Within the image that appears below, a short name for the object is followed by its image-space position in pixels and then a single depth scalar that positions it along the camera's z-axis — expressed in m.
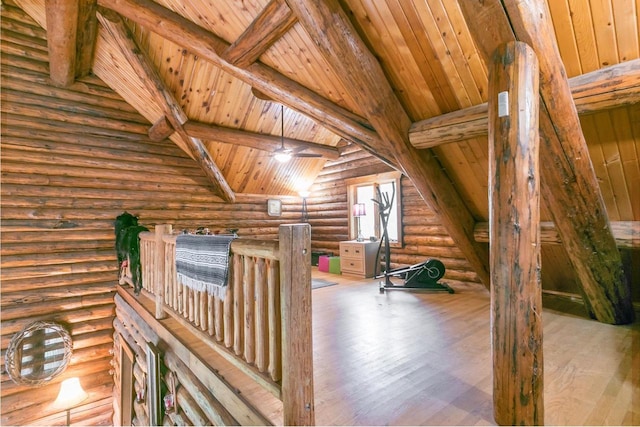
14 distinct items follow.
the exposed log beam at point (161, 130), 5.09
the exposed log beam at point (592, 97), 1.92
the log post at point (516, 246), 1.60
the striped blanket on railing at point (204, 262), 2.04
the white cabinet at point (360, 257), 5.82
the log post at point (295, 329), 1.51
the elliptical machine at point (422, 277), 4.60
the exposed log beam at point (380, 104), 2.50
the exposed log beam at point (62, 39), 3.34
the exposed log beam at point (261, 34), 2.71
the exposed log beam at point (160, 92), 3.82
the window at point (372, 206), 5.81
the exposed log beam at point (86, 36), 3.49
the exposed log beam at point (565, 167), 1.75
